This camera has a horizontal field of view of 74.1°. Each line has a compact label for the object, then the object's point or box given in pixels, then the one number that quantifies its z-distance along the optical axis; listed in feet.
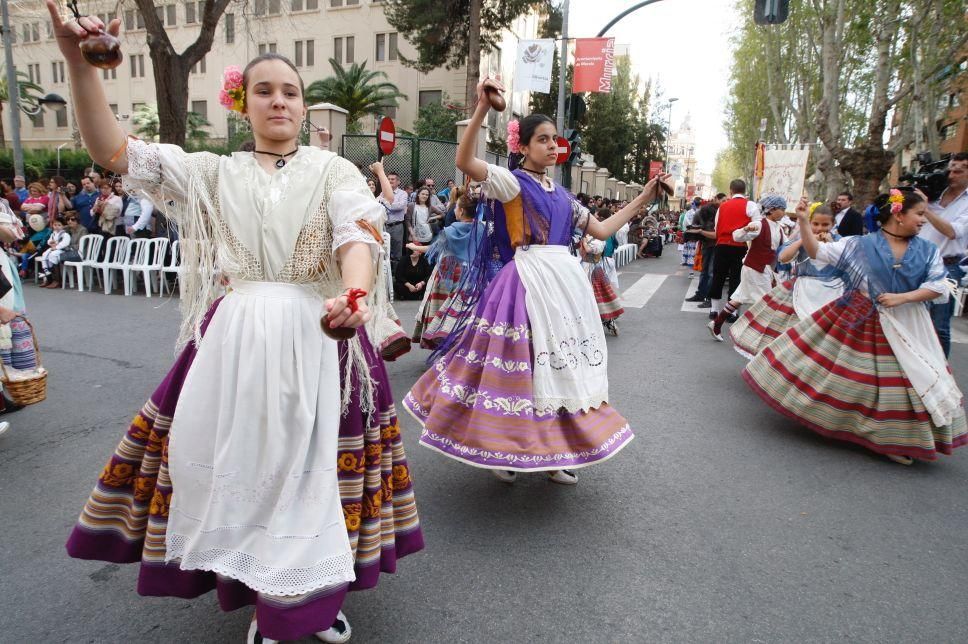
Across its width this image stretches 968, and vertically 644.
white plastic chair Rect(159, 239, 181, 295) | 30.90
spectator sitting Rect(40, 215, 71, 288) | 34.65
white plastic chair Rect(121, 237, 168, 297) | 32.07
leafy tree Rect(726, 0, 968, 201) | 45.85
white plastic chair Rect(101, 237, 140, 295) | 32.96
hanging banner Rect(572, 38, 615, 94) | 43.98
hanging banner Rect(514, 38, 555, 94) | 40.91
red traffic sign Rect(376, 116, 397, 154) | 32.83
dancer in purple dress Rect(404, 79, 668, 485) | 10.10
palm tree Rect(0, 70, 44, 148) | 110.11
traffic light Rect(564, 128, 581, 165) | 45.39
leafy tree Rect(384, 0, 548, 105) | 89.76
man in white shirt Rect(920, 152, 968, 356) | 16.47
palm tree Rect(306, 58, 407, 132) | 108.88
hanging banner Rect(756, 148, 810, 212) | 30.01
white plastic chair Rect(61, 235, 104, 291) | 34.14
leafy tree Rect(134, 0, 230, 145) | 39.22
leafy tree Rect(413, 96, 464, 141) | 101.30
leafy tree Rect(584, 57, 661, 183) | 113.80
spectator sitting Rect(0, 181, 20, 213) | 38.30
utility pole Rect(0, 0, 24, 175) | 49.81
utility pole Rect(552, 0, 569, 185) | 46.35
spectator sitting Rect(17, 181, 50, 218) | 36.91
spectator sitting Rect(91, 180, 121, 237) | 35.60
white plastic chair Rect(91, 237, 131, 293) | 33.17
